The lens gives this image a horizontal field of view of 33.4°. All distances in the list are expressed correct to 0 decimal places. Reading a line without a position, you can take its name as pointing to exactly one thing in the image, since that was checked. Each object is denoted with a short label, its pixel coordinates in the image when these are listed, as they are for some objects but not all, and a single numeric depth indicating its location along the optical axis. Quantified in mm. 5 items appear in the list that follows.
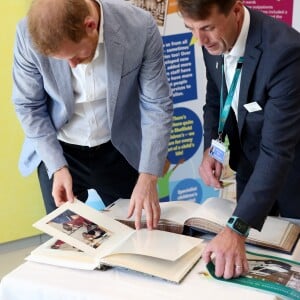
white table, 1053
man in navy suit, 1122
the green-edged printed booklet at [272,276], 1036
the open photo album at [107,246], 1128
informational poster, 2389
